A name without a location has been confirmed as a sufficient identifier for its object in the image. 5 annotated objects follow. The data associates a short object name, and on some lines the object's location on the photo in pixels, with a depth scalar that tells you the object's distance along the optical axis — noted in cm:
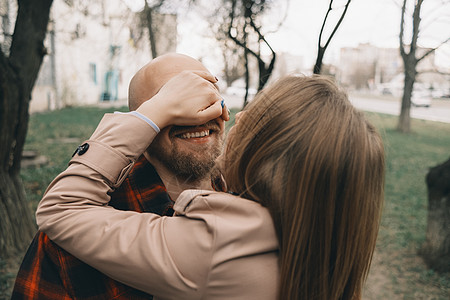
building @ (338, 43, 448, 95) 5021
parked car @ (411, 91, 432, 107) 3185
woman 106
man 128
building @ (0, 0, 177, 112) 1336
